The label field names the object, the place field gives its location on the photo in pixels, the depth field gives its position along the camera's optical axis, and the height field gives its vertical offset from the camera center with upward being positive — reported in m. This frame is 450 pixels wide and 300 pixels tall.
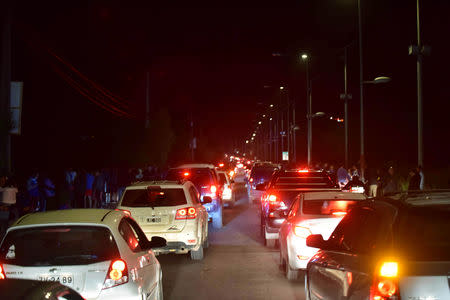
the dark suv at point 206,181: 20.72 -0.61
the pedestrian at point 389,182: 24.16 -0.76
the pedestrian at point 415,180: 22.80 -0.66
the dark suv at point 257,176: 31.17 -0.71
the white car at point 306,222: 10.83 -0.99
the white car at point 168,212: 13.31 -1.01
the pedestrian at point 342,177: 30.28 -0.71
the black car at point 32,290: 3.67 -0.73
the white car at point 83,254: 6.53 -0.97
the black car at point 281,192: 15.39 -0.73
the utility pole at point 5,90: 20.34 +2.25
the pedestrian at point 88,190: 26.46 -1.11
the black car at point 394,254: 4.39 -0.69
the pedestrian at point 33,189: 20.36 -0.84
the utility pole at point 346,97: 35.03 +3.36
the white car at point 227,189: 29.56 -1.22
